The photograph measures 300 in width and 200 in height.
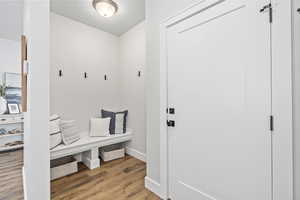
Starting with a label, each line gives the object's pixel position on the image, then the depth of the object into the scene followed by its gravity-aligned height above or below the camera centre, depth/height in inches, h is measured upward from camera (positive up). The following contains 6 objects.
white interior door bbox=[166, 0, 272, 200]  41.4 -1.1
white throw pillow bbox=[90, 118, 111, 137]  106.2 -19.6
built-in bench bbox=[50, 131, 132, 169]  83.2 -29.1
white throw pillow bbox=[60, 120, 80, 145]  89.3 -19.8
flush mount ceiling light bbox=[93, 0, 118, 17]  84.8 +54.4
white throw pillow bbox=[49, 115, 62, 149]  82.8 -18.2
